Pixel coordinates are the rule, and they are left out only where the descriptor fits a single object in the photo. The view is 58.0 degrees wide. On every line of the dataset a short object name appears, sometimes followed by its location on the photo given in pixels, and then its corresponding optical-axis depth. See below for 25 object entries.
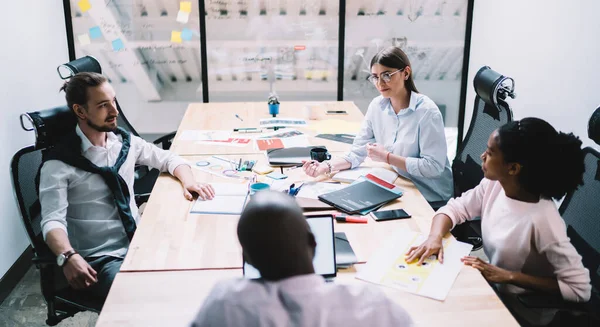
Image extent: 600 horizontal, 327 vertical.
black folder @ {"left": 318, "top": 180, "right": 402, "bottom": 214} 1.97
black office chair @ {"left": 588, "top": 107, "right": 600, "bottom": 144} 1.68
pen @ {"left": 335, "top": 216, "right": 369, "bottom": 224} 1.88
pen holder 3.49
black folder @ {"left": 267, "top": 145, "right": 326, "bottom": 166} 2.49
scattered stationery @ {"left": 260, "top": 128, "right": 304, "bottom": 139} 3.00
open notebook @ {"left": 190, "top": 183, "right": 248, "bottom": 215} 1.97
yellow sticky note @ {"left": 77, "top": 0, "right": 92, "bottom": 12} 4.14
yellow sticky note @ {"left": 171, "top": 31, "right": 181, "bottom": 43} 4.33
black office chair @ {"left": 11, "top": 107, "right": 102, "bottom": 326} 1.88
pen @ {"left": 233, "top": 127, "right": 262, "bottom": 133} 3.12
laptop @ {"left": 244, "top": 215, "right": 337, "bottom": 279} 1.47
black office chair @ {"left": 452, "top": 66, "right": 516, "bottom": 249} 2.33
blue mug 2.12
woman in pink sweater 1.52
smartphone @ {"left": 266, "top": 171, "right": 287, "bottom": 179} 2.32
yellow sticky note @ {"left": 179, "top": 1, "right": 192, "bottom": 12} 4.26
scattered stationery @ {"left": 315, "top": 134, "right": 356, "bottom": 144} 2.94
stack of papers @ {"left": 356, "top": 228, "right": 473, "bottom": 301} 1.45
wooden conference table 1.33
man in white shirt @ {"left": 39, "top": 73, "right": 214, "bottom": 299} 1.90
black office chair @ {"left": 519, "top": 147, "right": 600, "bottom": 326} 1.76
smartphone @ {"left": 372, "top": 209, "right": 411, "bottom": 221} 1.90
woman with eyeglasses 2.34
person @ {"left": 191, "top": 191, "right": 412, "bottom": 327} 0.86
